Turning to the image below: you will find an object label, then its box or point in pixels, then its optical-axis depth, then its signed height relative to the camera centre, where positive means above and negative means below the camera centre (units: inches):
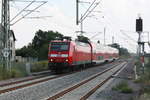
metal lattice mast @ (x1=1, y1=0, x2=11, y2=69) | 1090.3 +78.5
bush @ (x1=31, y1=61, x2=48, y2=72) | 1540.6 -51.0
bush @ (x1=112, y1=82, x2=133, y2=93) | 754.8 -70.5
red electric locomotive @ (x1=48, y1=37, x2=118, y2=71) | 1316.8 +1.9
